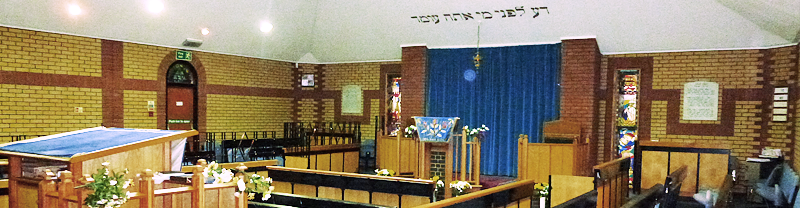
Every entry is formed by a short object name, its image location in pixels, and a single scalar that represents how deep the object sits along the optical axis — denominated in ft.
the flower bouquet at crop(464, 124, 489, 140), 28.36
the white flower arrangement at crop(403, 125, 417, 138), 27.95
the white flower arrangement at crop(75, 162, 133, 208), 9.05
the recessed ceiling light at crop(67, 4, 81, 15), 23.29
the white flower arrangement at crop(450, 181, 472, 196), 21.08
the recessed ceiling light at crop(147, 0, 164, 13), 24.99
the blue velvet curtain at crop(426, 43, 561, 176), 28.71
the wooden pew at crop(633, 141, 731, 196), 18.75
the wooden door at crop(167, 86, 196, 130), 29.96
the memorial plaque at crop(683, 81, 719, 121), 26.11
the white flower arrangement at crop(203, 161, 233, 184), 11.30
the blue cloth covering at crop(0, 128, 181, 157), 10.61
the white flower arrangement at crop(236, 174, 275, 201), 11.80
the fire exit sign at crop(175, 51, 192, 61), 29.45
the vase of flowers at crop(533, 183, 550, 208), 20.77
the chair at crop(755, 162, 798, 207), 17.28
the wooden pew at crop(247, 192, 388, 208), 13.70
